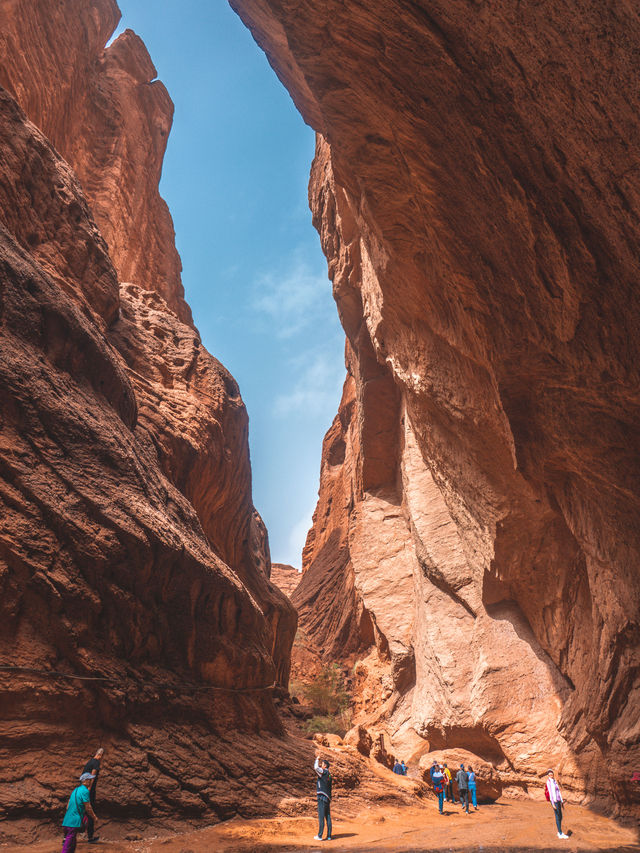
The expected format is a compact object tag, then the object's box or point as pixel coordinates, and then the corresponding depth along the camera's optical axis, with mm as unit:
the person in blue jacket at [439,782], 10641
